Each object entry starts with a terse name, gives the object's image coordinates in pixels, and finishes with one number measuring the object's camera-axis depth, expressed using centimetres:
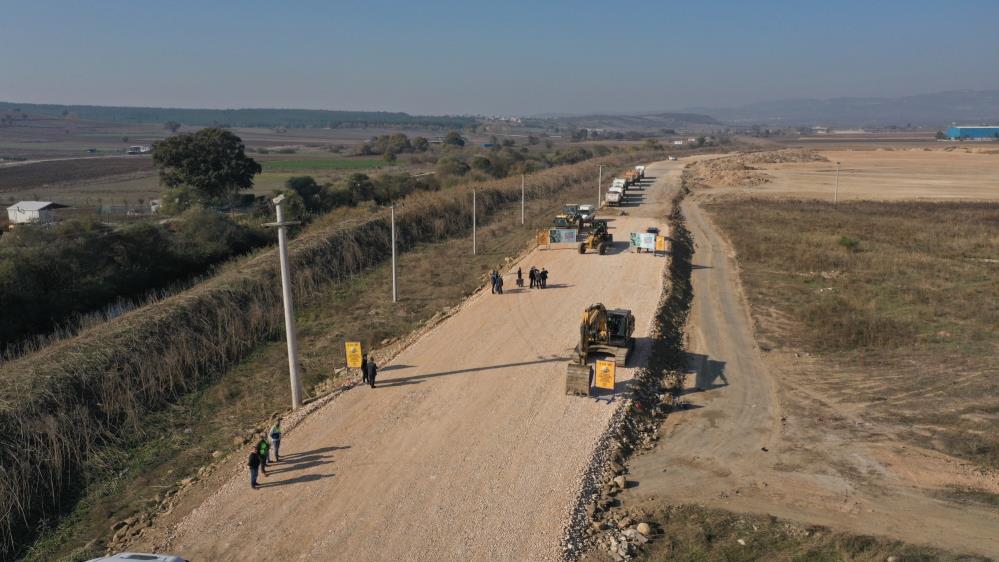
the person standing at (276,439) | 1656
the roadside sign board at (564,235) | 4250
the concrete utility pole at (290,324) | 1883
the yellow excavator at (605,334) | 2220
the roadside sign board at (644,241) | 4059
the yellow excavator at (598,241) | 4100
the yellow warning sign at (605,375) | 2067
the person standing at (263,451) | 1584
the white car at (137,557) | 1167
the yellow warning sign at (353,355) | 2148
